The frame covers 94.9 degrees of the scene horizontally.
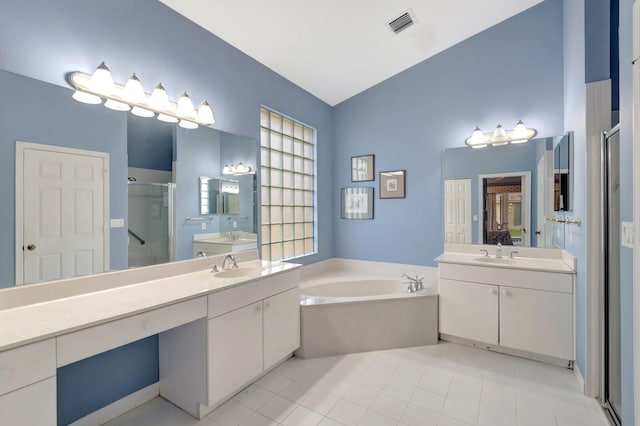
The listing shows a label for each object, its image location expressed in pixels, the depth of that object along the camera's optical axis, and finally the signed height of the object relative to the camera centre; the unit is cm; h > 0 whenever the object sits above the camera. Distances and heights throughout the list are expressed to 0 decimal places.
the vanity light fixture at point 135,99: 158 +70
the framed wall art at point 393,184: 339 +34
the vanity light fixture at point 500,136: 272 +73
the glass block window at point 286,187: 304 +30
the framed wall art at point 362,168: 360 +56
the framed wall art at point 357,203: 364 +12
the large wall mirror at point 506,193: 256 +19
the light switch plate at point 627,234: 113 -9
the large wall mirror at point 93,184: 135 +16
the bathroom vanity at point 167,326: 103 -52
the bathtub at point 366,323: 238 -93
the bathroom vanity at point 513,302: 214 -71
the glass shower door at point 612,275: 169 -37
